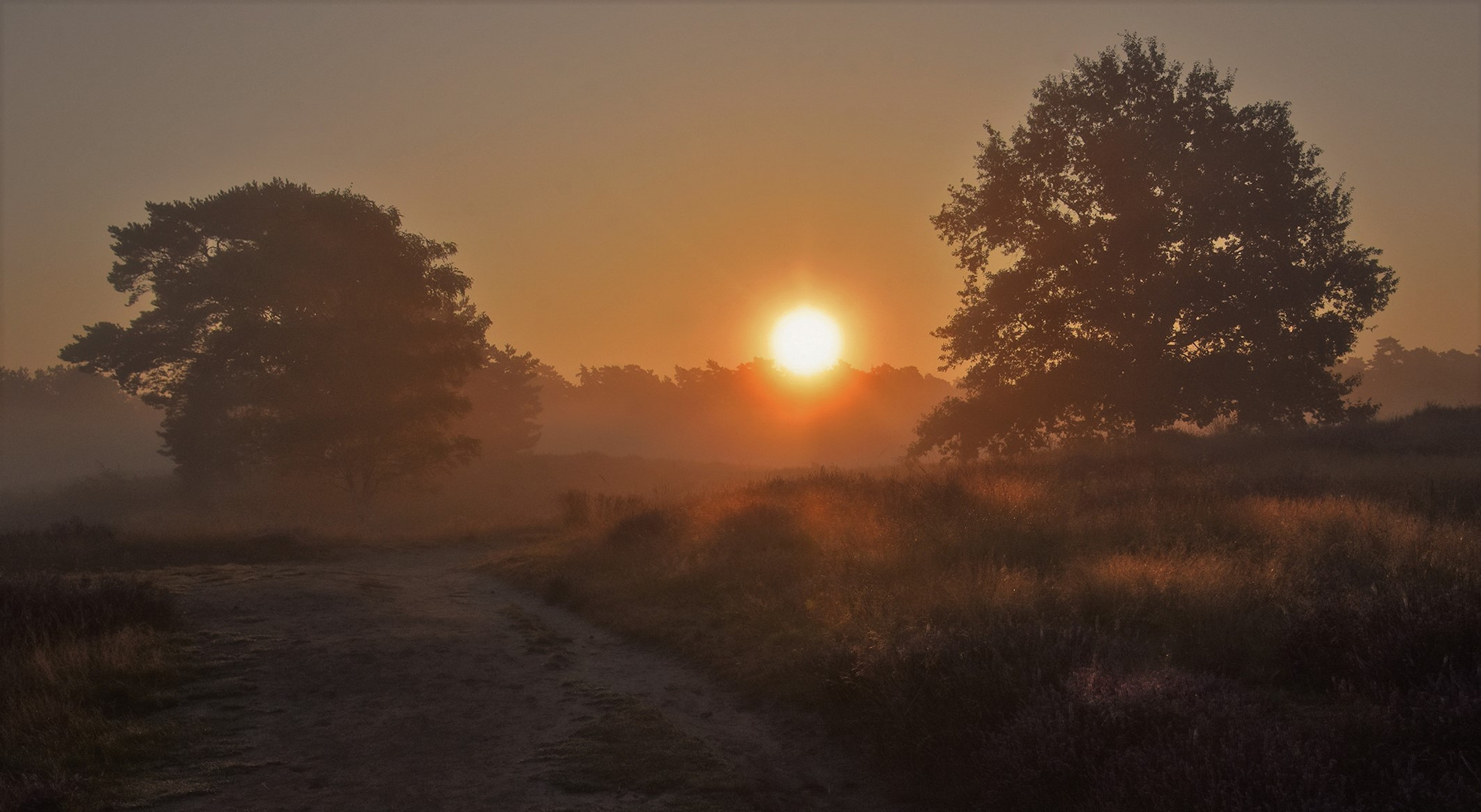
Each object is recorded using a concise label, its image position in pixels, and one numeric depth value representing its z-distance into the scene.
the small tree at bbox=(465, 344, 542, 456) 49.31
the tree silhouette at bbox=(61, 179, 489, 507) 27.61
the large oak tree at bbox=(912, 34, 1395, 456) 21.55
